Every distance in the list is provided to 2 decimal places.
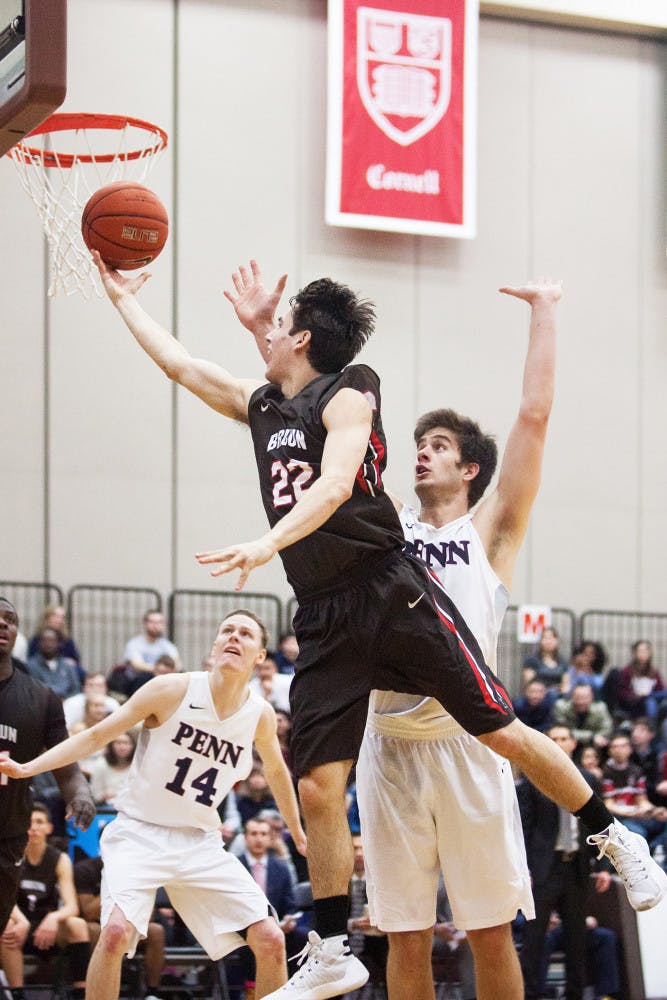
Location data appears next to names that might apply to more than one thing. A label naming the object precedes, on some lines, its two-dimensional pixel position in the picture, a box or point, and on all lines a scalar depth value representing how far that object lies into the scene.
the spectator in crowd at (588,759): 10.70
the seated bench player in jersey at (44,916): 8.41
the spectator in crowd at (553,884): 9.14
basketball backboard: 4.94
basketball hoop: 7.92
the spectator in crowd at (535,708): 13.44
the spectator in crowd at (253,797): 9.97
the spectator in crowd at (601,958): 9.21
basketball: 6.29
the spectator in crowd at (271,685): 11.95
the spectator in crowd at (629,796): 10.91
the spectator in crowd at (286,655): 13.50
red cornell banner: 15.83
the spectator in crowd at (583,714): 13.47
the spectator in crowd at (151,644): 13.77
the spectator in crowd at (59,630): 13.30
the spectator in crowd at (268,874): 8.94
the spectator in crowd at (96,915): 8.75
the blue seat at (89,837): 9.52
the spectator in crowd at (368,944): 8.78
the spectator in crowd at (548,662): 14.99
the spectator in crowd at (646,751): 12.71
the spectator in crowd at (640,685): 14.50
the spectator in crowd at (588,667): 14.85
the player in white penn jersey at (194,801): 6.34
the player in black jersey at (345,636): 4.71
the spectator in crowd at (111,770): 10.33
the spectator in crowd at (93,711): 11.09
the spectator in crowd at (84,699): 11.43
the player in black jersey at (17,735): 7.00
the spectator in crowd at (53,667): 12.62
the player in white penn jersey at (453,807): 5.28
